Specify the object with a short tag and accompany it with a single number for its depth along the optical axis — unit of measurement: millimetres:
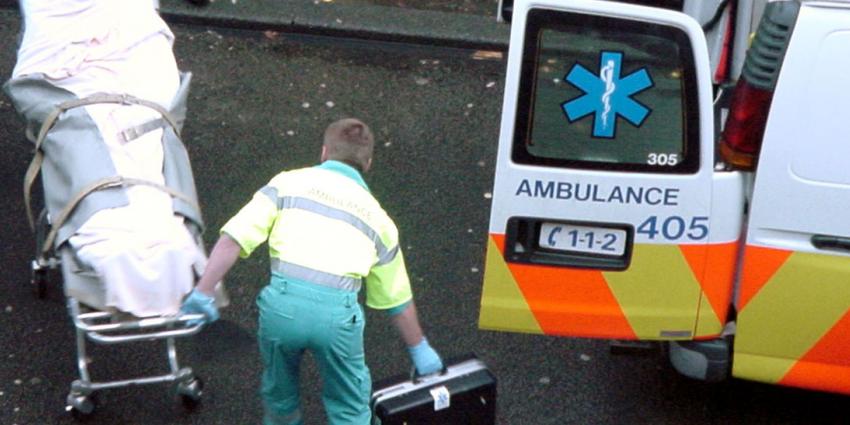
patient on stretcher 10531
